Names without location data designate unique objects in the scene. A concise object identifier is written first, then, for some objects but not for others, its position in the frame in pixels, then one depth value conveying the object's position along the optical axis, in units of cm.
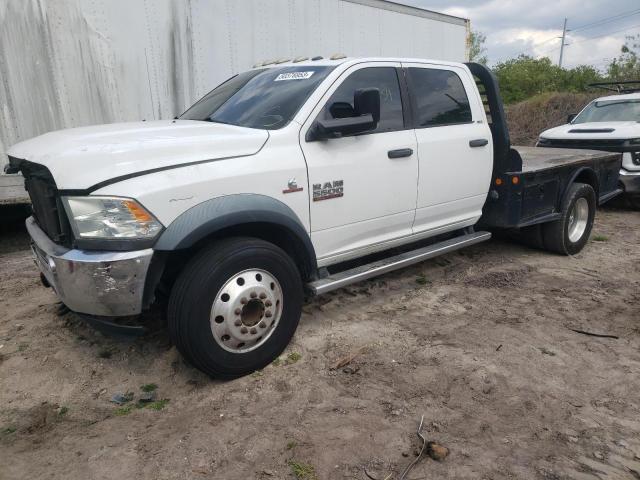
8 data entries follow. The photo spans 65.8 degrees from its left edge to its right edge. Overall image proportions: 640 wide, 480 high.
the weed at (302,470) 228
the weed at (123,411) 281
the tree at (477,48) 4260
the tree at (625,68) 2695
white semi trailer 531
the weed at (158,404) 285
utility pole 4853
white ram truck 264
